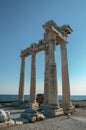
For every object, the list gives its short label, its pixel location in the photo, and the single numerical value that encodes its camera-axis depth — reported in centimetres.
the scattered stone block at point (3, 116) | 1107
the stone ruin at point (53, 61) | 1917
